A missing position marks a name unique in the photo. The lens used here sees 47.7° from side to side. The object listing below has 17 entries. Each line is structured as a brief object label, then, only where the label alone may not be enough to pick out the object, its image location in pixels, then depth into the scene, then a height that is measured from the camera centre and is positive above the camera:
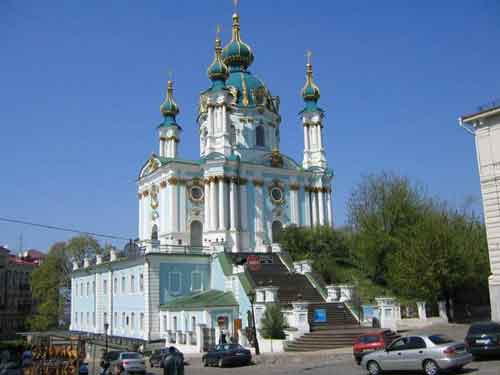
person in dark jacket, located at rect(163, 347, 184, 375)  12.95 -1.43
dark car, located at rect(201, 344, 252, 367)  24.44 -2.43
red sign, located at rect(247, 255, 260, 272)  37.57 +2.40
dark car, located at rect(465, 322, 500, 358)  18.67 -1.63
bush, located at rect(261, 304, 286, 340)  28.53 -1.37
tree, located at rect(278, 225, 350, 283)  44.72 +4.09
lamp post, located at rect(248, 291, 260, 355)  27.52 -1.91
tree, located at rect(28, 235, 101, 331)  63.09 +3.29
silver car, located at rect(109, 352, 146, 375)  24.11 -2.57
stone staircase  27.42 -1.79
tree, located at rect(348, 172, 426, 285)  41.94 +5.64
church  35.62 +7.03
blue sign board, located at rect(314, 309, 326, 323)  30.57 -1.08
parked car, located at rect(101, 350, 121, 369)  25.69 -2.41
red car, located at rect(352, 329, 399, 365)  21.25 -1.86
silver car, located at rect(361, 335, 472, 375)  16.42 -1.89
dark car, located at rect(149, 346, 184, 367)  28.31 -2.83
